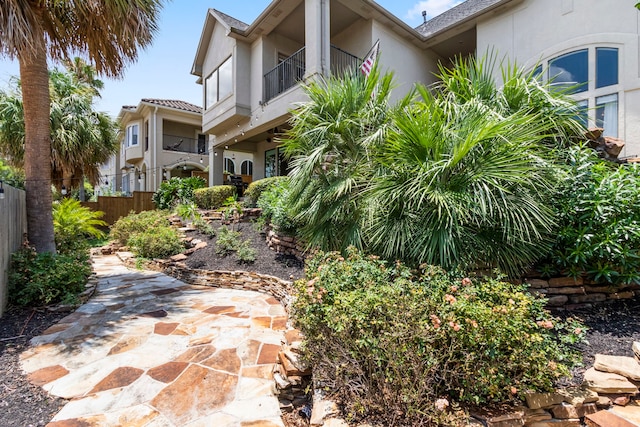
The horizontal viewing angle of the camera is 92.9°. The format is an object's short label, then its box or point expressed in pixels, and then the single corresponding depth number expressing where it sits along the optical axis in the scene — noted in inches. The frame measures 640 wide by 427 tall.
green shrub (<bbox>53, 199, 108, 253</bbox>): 301.6
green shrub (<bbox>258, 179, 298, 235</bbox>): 256.1
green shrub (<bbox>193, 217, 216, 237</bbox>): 367.1
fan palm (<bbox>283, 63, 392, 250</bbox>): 179.9
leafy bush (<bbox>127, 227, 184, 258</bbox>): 336.5
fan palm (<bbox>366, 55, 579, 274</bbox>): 125.9
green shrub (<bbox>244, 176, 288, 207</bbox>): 380.3
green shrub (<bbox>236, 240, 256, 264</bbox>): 275.0
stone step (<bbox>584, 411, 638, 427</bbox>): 85.2
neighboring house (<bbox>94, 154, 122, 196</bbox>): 899.4
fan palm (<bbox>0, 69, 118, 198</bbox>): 438.0
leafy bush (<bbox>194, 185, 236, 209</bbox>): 482.6
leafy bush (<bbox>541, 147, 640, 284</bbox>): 130.0
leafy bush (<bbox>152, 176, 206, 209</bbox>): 538.9
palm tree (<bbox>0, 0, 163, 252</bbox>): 215.6
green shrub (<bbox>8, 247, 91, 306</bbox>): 190.2
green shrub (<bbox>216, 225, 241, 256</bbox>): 301.3
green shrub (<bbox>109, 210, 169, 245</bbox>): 410.0
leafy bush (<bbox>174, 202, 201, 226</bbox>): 434.7
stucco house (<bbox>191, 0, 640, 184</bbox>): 286.8
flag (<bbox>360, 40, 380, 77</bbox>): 284.5
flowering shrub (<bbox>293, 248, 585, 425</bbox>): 81.1
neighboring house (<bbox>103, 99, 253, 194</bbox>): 713.6
